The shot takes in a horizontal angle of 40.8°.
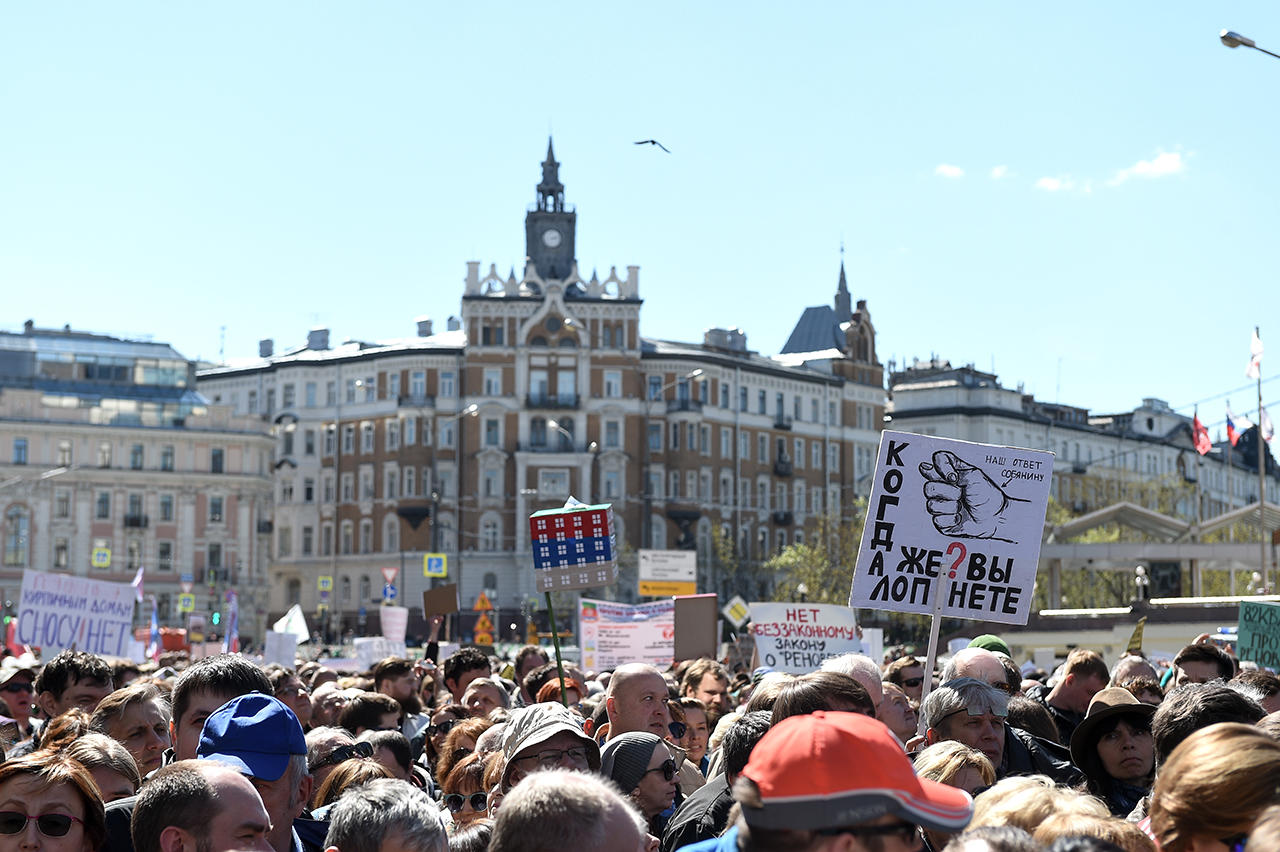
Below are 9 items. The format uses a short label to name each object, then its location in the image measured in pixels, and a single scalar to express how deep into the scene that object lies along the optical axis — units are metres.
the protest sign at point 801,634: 16.38
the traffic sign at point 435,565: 61.14
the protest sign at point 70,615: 18.52
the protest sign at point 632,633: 19.42
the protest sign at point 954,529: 9.73
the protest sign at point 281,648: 22.04
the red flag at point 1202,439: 48.25
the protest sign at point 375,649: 26.23
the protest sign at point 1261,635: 13.72
